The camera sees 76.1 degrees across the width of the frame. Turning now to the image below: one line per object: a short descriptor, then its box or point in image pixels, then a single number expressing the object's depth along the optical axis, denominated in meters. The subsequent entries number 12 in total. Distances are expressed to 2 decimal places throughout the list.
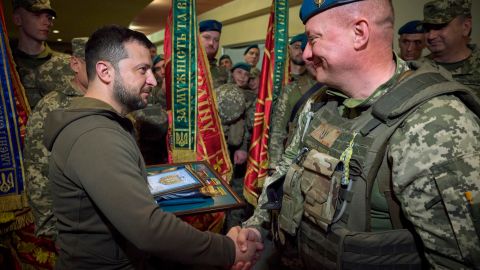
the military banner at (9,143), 2.26
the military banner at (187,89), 2.47
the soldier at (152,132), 2.73
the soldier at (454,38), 2.68
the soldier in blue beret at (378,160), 0.87
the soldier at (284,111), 2.82
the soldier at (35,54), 2.77
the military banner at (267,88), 3.04
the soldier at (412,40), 3.55
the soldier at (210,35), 3.70
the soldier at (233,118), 3.34
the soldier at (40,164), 1.94
